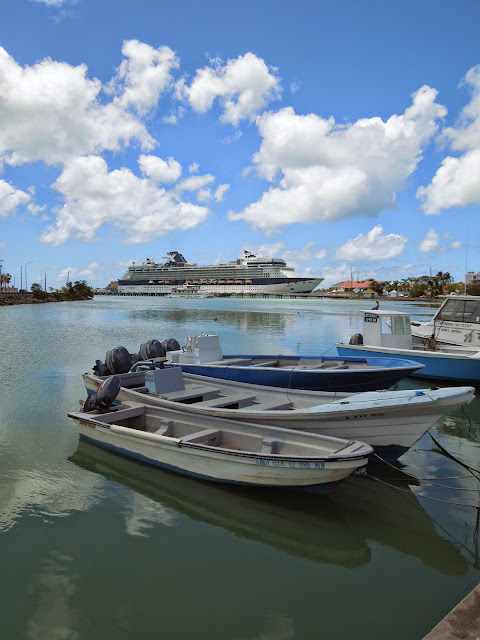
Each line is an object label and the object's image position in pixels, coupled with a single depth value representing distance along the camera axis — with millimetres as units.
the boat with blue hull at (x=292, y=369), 10508
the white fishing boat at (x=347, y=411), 6801
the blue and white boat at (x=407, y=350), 14078
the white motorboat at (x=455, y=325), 16031
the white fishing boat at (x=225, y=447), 5992
